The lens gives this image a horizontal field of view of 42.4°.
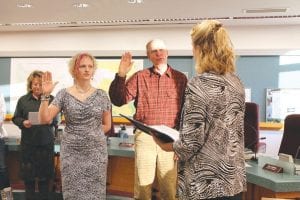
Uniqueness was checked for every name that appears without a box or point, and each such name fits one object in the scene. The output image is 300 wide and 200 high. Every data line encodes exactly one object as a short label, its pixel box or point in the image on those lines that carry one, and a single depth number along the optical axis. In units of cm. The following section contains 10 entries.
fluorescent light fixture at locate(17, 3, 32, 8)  492
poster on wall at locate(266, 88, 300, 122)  626
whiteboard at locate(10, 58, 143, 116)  688
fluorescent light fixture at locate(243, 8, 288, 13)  500
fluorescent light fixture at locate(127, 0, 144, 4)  468
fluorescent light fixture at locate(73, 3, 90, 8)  490
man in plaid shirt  242
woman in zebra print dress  144
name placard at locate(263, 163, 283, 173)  223
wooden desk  200
